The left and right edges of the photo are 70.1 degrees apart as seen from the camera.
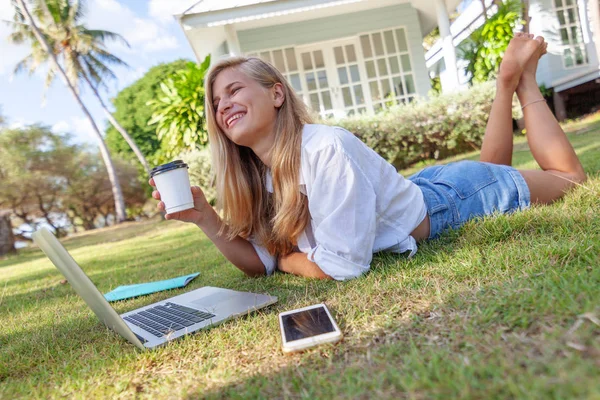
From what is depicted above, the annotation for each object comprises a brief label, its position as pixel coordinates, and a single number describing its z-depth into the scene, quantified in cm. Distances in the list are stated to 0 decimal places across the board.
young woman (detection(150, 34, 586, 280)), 185
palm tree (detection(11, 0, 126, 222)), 1278
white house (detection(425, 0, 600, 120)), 940
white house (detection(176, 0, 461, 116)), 968
